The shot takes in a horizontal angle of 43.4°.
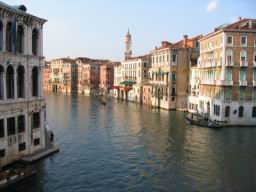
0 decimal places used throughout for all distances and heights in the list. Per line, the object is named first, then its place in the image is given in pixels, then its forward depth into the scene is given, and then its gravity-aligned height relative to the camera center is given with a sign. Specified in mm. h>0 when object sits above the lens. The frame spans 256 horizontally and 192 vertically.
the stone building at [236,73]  37250 +1471
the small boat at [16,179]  16062 -4870
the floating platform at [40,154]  21161 -4792
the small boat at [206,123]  35725 -4293
